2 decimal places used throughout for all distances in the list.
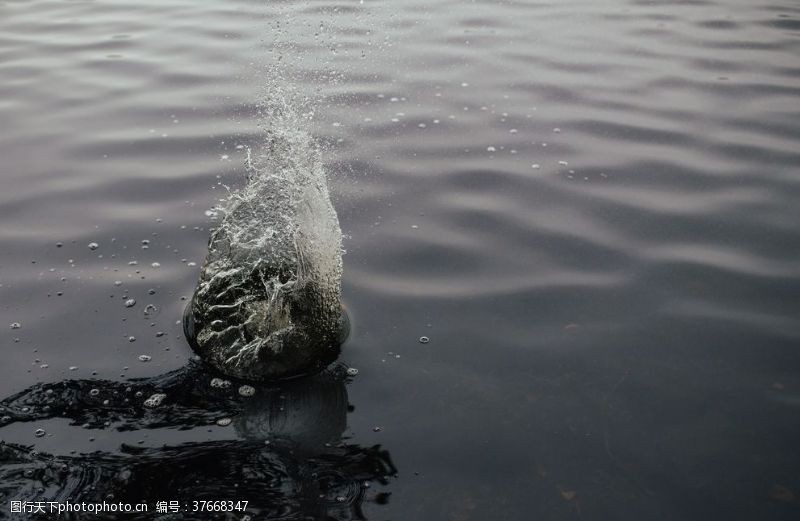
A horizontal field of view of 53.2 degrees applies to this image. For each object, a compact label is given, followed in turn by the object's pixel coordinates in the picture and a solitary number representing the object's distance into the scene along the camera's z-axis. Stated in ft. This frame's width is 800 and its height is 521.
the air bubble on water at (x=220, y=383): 13.97
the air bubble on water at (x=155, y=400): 13.57
